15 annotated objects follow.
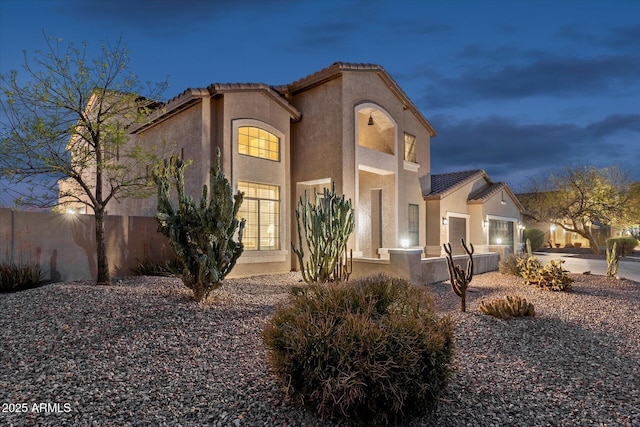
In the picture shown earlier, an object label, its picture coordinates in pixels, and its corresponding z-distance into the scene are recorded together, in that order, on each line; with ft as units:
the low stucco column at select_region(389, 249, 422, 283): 35.32
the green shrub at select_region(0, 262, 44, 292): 27.43
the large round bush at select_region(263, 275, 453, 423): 11.30
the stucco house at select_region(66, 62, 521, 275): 39.68
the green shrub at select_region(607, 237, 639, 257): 84.82
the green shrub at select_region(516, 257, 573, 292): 34.47
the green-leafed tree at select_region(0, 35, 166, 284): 27.14
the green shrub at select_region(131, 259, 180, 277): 34.88
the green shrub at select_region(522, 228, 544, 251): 99.71
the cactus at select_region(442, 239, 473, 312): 26.40
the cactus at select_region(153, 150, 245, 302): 24.31
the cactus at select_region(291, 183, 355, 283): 34.32
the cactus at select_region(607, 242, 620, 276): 43.50
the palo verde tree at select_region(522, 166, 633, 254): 87.71
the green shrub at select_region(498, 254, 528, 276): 43.55
